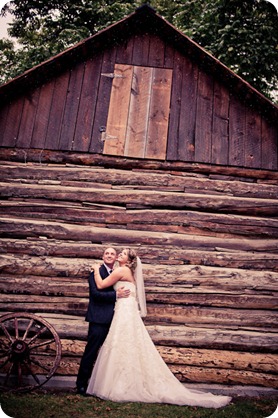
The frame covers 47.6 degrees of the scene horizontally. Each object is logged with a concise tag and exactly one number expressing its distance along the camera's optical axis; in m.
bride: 3.92
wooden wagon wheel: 4.39
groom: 4.19
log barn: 4.94
